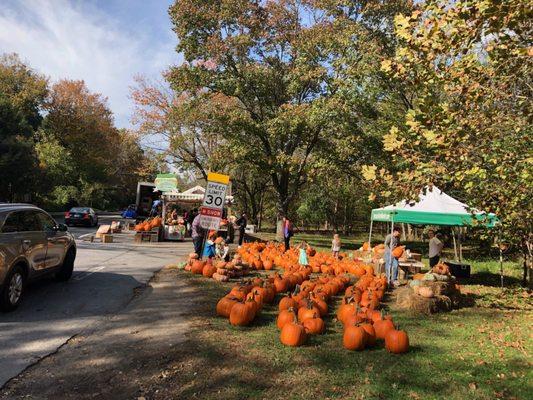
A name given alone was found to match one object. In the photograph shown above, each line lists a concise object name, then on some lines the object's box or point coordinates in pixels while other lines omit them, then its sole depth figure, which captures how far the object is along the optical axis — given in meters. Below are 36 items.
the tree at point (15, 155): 34.28
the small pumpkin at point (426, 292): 8.68
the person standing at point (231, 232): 22.79
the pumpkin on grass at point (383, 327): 6.27
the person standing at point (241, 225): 22.09
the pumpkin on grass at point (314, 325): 6.66
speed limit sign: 12.04
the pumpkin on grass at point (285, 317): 6.68
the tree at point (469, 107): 5.40
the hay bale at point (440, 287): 9.05
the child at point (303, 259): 13.33
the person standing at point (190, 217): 24.16
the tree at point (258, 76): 22.20
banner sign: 25.64
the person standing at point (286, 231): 19.76
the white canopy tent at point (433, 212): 12.73
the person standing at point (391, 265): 11.84
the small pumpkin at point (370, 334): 6.12
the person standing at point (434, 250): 14.52
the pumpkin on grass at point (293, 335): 6.00
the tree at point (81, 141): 49.94
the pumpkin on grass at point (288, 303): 7.58
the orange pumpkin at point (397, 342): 5.88
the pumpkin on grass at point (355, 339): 5.93
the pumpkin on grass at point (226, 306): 7.48
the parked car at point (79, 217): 29.38
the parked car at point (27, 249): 7.16
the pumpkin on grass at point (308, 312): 6.92
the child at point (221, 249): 13.56
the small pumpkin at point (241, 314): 6.99
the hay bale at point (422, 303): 8.58
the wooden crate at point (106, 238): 19.58
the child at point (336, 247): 16.01
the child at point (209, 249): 13.26
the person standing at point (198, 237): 13.98
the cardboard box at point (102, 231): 20.06
